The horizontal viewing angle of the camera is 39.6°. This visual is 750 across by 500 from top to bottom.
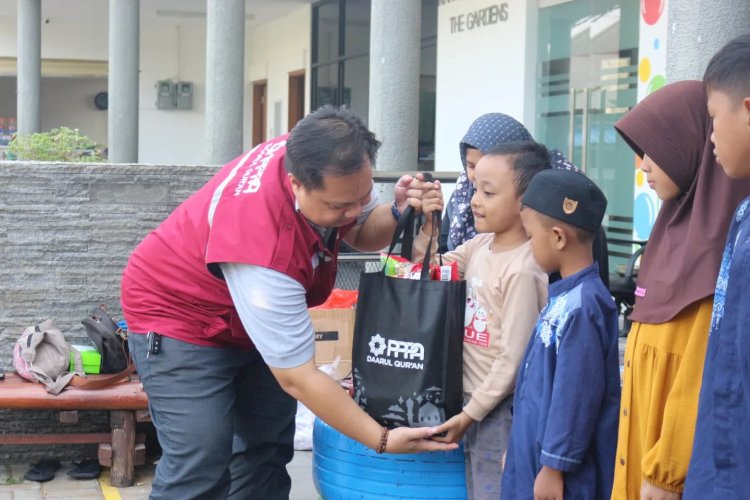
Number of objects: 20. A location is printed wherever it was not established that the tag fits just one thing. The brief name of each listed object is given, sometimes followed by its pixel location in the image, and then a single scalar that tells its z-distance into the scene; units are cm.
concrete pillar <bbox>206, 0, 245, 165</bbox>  1029
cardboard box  486
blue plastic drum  328
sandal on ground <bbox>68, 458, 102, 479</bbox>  488
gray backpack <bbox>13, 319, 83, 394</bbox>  476
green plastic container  488
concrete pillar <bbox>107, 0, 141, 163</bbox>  1309
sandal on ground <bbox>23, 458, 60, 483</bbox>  485
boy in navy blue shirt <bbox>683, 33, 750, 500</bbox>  190
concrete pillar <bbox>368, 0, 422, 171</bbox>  745
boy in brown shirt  301
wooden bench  464
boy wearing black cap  269
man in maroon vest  279
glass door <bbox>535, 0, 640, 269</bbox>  891
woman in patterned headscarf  358
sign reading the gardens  1040
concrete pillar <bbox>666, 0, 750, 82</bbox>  333
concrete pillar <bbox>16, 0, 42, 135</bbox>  1622
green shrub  843
